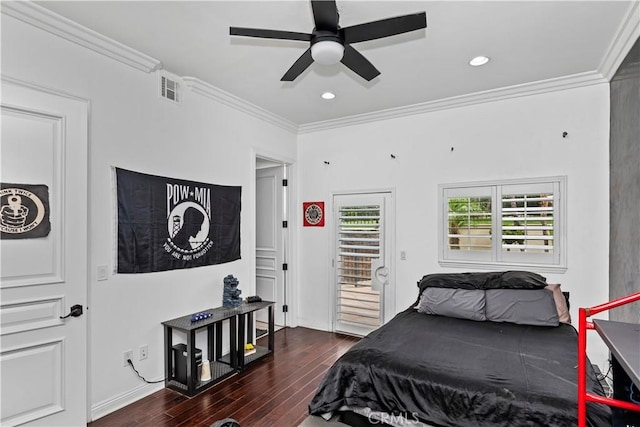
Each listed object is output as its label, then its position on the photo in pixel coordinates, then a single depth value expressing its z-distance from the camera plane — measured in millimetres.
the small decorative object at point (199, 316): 3136
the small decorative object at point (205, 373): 3137
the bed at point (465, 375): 1816
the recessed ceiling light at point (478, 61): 2980
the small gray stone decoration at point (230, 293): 3660
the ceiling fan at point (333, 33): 1882
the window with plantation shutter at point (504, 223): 3438
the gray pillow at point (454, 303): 3141
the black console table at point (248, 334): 3455
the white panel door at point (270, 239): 5047
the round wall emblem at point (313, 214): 4863
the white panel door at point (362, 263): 4363
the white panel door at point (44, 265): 2137
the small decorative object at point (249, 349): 3750
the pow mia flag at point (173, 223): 2844
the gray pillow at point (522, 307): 2934
